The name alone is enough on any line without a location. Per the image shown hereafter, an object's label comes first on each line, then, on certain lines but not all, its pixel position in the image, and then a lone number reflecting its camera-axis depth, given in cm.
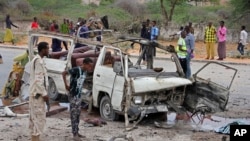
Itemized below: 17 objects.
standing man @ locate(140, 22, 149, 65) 2312
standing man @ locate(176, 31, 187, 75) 1540
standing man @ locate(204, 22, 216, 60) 2456
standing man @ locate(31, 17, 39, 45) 2984
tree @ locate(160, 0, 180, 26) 3958
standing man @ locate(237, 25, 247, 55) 2632
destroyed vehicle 1045
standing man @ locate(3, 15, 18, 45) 3250
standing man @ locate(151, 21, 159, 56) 2290
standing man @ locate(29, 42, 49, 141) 855
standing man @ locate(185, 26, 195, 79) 1748
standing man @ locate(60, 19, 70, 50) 3040
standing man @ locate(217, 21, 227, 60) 2448
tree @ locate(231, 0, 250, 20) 3884
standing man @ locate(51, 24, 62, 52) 2228
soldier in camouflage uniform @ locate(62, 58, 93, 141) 937
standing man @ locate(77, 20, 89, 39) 1799
